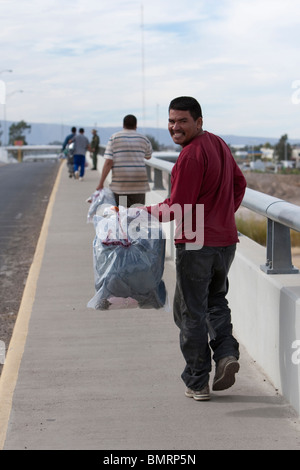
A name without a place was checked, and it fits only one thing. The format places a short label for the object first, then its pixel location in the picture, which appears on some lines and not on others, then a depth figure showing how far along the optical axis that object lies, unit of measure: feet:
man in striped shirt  34.73
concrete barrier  18.16
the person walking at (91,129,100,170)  108.00
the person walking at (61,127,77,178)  98.32
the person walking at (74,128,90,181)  90.79
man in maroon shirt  18.22
